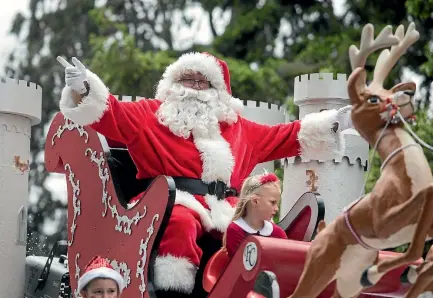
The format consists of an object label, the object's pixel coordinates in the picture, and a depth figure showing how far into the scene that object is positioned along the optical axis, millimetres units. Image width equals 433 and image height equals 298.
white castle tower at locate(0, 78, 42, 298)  9086
